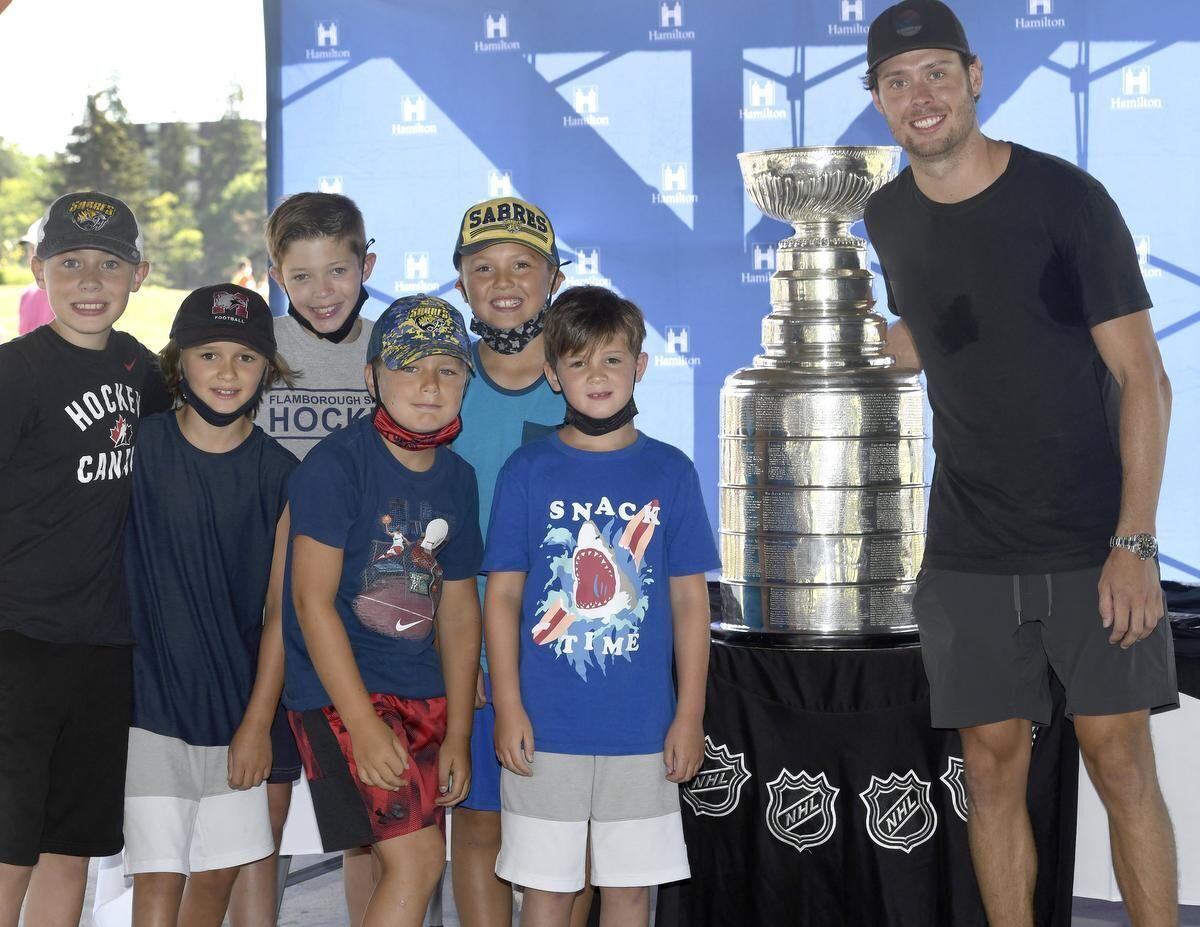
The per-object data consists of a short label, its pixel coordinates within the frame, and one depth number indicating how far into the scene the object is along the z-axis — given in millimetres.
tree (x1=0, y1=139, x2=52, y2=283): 25328
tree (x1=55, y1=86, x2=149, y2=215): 25000
